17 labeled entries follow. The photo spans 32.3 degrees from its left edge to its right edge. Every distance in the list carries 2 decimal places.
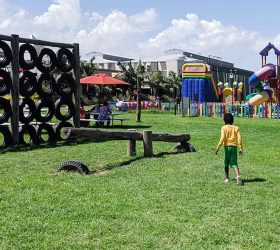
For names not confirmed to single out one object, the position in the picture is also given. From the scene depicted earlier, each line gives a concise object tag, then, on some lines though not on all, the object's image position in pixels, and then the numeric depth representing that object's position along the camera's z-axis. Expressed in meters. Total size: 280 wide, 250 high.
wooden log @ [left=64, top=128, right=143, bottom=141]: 10.18
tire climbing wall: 14.18
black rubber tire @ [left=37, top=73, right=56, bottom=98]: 15.13
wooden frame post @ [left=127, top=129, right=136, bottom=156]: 11.58
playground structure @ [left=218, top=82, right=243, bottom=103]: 40.19
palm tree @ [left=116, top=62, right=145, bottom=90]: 57.09
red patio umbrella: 24.16
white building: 68.44
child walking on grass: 8.27
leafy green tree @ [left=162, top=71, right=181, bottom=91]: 61.03
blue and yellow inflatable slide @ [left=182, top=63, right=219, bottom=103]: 38.31
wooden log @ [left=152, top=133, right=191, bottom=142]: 11.67
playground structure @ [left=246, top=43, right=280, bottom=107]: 21.47
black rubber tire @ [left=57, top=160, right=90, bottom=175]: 9.02
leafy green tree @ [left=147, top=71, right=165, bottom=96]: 59.94
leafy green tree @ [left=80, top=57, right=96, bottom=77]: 54.07
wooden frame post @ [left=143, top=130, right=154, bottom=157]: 11.36
